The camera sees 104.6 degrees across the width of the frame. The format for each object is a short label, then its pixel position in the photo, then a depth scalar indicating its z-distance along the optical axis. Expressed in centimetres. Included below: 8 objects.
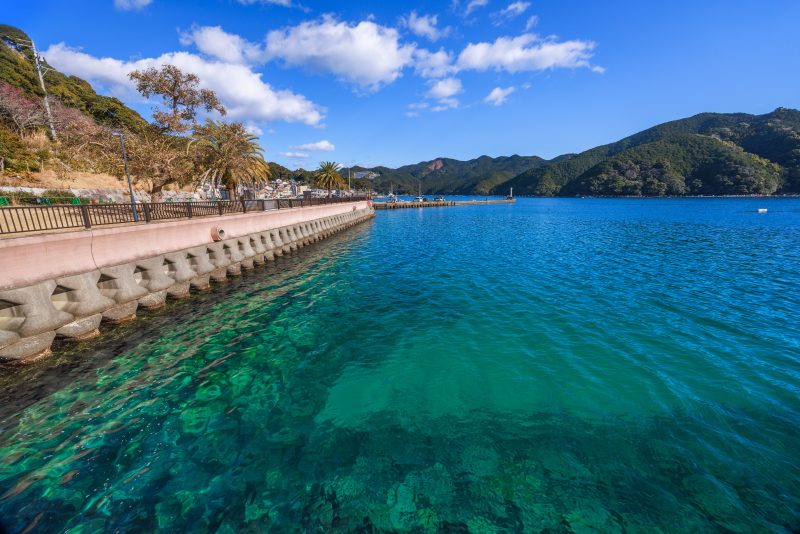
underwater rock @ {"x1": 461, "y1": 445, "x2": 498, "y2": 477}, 552
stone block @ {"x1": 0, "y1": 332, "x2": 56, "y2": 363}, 851
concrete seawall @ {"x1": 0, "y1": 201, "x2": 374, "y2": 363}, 913
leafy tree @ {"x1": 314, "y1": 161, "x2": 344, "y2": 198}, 7750
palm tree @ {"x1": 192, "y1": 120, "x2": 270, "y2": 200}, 3375
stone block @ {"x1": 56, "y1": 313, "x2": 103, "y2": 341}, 991
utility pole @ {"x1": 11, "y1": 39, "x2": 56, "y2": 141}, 4158
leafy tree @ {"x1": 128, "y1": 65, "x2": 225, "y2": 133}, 3262
